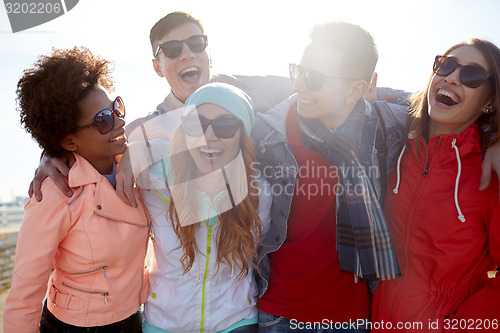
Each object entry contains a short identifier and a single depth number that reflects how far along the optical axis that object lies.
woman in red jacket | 2.18
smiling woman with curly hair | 2.02
